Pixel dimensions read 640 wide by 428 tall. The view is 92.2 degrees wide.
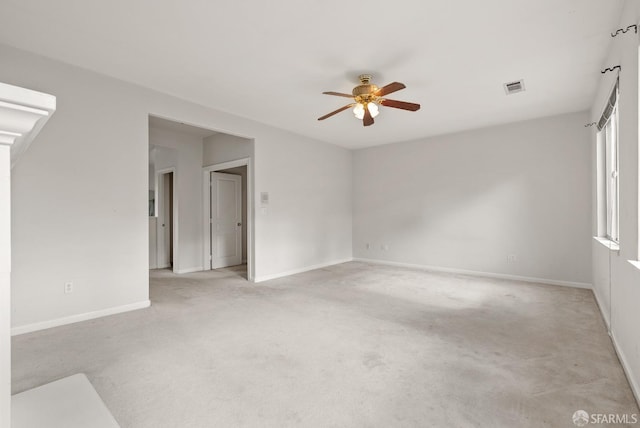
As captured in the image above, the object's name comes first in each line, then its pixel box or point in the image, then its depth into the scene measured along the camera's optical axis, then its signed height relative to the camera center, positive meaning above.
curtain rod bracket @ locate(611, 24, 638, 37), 1.96 +1.24
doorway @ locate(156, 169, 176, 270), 6.40 -0.07
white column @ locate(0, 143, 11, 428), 0.72 -0.16
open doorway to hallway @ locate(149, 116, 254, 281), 5.42 +0.33
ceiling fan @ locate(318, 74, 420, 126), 3.22 +1.25
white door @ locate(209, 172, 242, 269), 6.18 -0.10
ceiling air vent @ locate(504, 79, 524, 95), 3.58 +1.51
